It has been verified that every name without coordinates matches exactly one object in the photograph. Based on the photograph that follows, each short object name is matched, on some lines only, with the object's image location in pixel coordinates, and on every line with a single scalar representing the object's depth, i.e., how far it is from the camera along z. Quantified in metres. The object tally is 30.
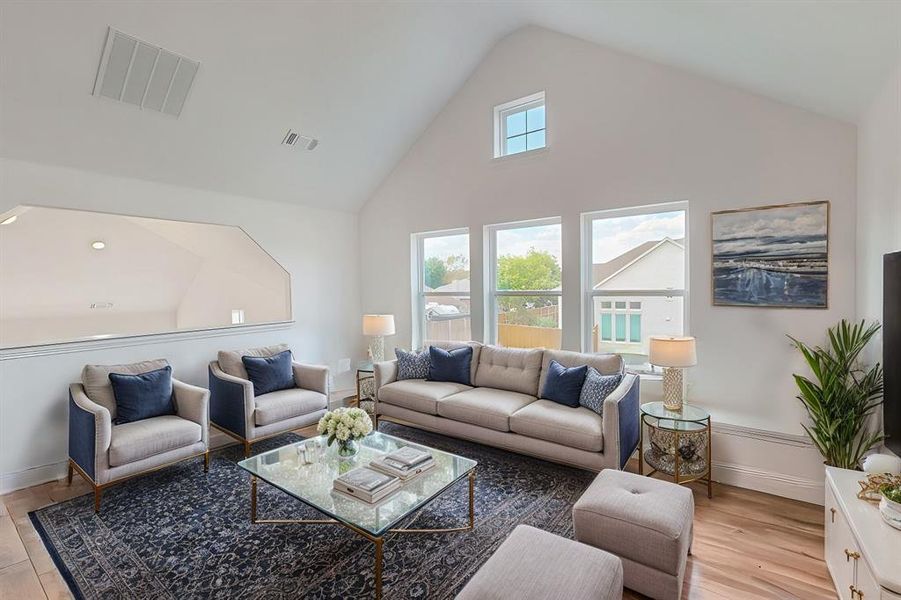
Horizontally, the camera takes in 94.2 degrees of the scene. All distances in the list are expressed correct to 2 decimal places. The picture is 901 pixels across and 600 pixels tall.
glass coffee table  2.01
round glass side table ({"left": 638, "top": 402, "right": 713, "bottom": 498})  2.87
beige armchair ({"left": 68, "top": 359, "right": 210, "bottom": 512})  2.77
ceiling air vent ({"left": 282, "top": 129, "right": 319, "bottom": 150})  4.05
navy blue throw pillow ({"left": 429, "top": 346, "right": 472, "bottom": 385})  4.16
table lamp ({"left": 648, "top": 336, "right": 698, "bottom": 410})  2.96
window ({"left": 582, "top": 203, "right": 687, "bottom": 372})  3.52
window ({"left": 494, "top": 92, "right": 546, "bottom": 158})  4.17
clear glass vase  2.69
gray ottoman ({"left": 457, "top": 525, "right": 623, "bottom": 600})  1.47
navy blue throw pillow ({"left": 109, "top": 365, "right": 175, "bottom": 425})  3.18
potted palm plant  2.50
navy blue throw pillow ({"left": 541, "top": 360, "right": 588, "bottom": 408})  3.38
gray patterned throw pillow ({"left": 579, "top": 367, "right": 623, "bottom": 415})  3.18
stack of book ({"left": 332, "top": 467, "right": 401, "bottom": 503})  2.17
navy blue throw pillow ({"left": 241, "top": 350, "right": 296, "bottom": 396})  3.93
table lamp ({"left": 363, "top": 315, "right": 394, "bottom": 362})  4.86
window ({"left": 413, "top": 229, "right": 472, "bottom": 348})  4.88
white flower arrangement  2.63
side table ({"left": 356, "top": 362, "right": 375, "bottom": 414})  4.66
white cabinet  1.44
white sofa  2.91
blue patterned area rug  2.05
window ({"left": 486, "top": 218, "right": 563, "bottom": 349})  4.19
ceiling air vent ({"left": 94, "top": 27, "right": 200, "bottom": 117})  2.78
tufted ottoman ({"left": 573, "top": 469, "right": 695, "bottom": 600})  1.86
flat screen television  1.90
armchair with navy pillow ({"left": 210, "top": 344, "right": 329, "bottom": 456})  3.58
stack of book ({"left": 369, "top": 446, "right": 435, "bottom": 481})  2.38
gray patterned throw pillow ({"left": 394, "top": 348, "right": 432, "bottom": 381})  4.30
